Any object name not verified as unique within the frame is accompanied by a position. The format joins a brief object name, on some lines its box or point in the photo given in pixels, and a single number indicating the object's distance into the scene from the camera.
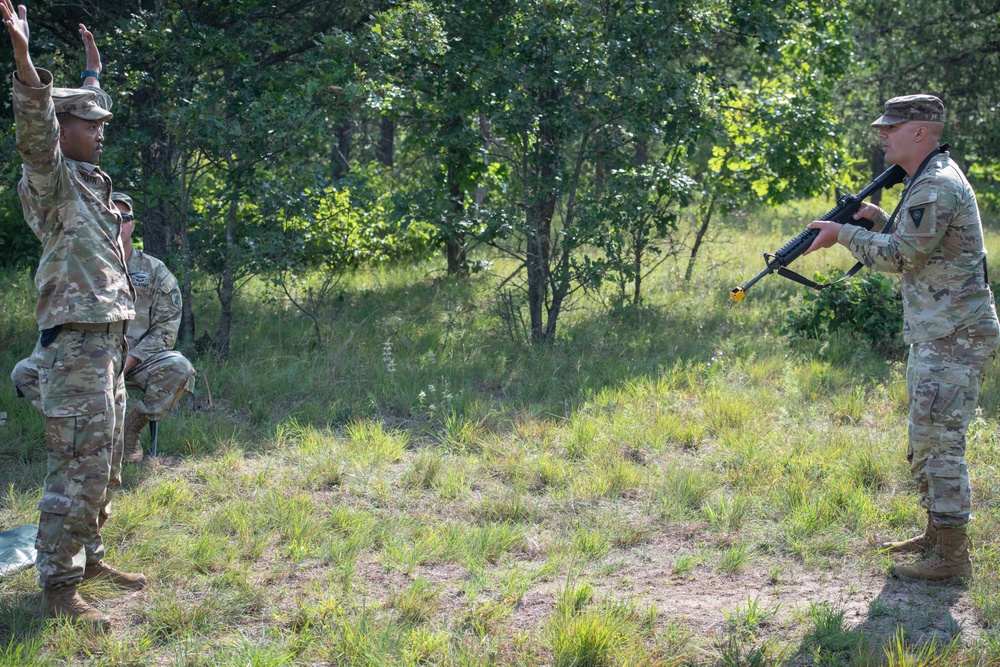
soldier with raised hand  3.47
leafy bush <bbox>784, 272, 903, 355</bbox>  7.46
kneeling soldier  5.16
